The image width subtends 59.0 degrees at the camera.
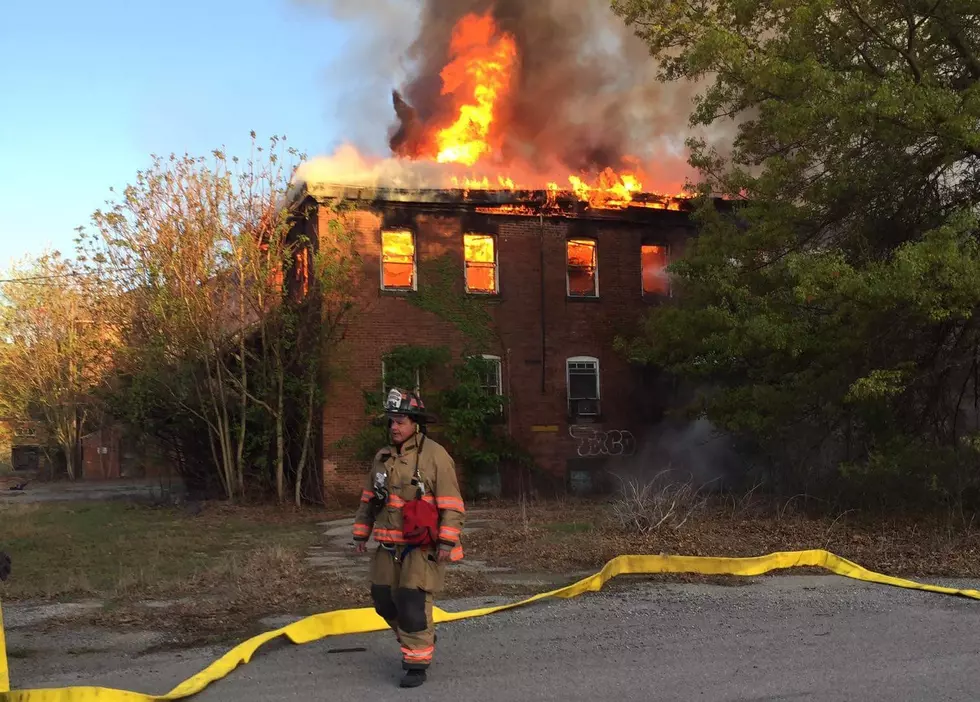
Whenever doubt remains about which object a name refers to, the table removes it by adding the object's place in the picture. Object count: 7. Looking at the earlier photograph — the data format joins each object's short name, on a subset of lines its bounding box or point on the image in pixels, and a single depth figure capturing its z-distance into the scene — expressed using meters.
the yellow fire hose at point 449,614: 4.43
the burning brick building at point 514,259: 18.69
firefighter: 5.07
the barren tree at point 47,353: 33.09
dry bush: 10.44
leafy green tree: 9.90
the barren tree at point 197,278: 16.78
